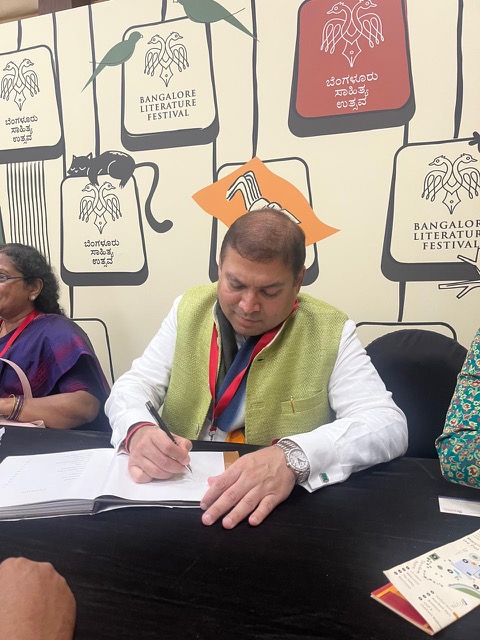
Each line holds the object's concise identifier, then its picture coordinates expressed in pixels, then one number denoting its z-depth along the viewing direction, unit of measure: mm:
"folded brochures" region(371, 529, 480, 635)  664
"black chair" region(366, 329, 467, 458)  1675
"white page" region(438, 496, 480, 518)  937
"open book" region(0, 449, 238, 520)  964
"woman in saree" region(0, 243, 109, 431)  1808
